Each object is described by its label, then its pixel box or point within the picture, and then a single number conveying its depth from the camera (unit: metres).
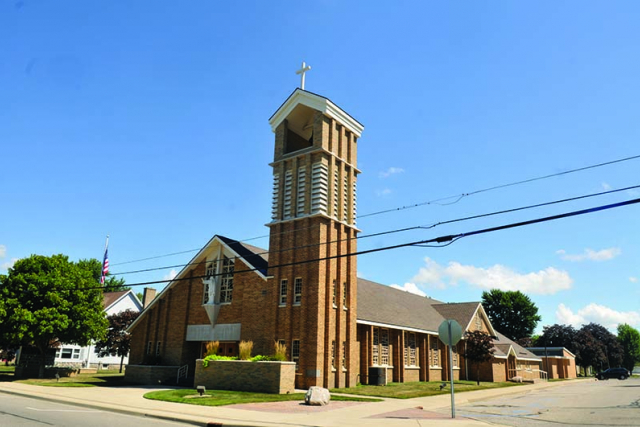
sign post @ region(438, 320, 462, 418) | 15.45
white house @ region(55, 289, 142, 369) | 52.31
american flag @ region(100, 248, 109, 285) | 46.62
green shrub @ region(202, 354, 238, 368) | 26.50
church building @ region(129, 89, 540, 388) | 27.02
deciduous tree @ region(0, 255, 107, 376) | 30.62
